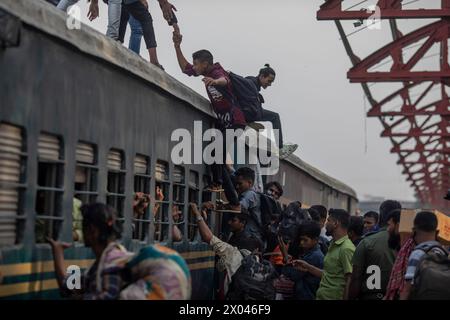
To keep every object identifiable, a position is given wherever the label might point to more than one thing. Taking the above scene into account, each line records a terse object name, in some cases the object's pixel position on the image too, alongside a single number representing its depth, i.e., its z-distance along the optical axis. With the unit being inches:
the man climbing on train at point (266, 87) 481.5
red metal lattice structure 634.1
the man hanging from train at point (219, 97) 428.5
